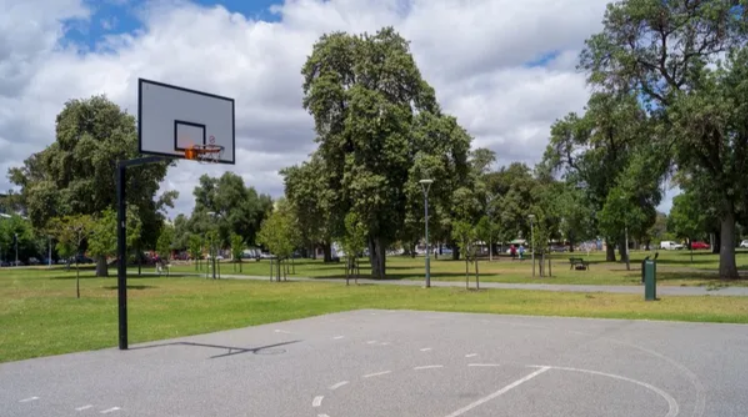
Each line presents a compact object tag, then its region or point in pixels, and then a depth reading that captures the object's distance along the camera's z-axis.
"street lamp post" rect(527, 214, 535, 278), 38.88
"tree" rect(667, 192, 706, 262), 69.00
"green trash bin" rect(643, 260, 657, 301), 21.19
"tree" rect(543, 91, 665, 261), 44.72
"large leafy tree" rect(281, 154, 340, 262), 41.22
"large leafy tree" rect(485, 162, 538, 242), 83.25
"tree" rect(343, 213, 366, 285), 34.75
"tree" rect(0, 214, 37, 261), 95.00
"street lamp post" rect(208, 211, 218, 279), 44.77
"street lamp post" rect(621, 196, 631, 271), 43.59
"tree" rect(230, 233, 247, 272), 50.03
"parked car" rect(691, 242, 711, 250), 115.01
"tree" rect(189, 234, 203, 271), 51.78
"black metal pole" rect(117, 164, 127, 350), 12.24
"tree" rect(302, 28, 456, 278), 39.31
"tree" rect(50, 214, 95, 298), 30.72
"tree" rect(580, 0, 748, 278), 27.75
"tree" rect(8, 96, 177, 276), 47.00
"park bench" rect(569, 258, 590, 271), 46.37
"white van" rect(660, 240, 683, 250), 130.57
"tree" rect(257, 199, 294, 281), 41.56
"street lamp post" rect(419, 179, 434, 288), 29.44
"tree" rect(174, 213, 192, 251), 93.71
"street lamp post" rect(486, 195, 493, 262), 85.25
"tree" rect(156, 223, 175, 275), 50.66
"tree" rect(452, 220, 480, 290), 30.19
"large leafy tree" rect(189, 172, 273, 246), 87.25
